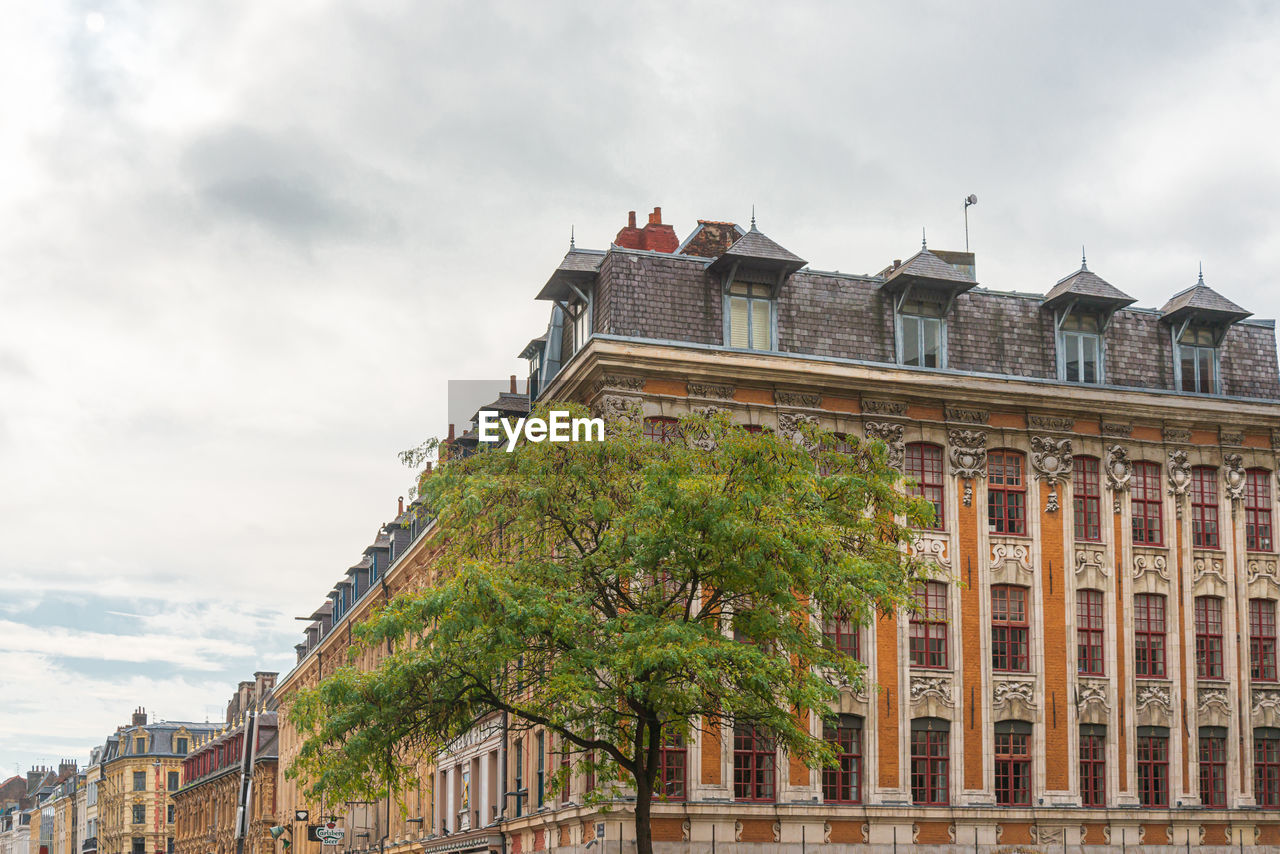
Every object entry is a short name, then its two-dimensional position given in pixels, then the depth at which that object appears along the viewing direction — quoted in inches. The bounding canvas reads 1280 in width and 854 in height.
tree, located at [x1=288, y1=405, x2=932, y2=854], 1039.6
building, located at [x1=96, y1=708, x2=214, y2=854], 5590.6
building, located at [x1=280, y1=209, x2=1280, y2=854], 1448.1
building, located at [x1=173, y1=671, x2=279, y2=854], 3814.0
